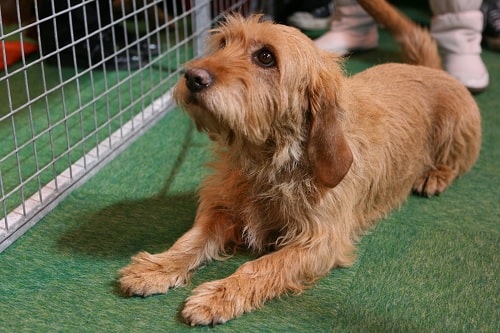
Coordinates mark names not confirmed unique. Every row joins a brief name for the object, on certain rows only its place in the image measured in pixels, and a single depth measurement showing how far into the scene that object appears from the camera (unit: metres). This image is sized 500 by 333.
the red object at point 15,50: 3.19
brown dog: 1.56
